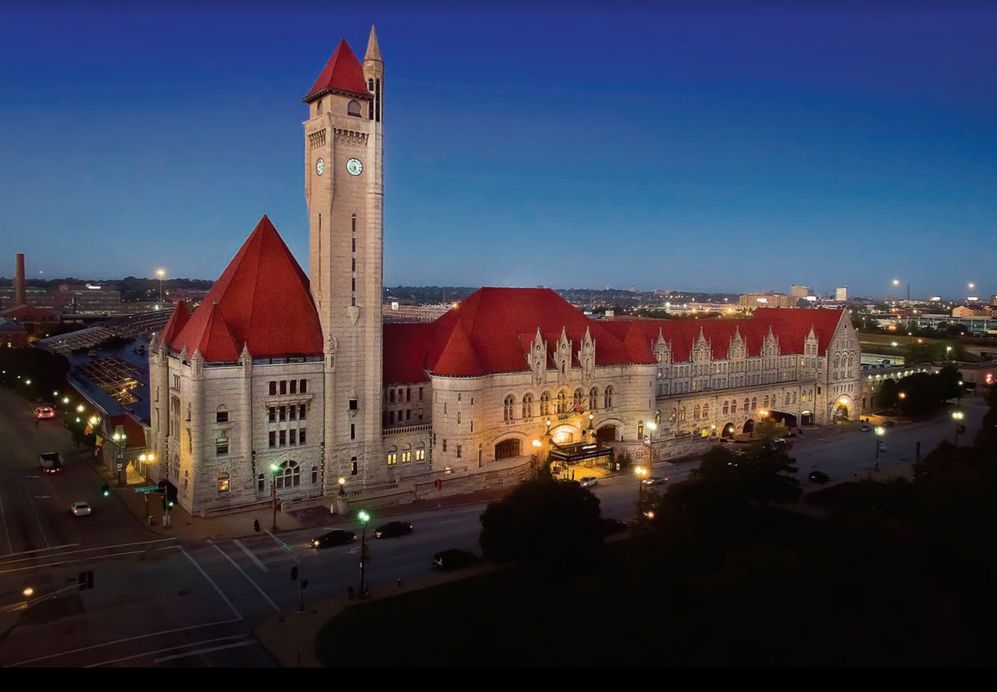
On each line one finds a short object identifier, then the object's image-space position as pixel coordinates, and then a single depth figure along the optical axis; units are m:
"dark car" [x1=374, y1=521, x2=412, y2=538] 50.44
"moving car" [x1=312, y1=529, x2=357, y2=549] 48.19
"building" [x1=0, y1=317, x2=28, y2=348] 153.23
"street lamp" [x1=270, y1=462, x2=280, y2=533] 54.06
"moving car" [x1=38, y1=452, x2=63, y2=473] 65.69
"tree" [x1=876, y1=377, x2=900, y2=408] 104.06
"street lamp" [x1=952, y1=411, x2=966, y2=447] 85.05
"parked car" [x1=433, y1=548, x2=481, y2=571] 44.38
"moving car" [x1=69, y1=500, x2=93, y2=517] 53.34
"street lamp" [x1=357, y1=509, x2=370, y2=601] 39.31
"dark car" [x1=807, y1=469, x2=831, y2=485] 67.81
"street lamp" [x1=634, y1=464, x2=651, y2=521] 47.70
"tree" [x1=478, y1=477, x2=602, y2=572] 40.28
